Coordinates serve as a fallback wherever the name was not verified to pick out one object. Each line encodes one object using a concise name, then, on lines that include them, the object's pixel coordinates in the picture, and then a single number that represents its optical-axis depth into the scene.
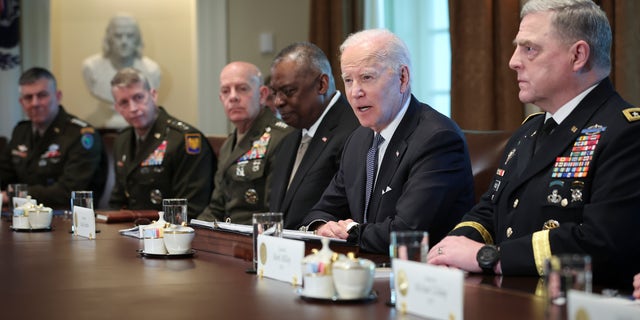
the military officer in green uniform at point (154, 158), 5.09
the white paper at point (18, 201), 4.20
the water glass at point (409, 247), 1.81
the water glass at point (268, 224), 2.35
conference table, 1.80
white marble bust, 7.60
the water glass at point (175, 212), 2.94
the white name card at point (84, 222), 3.38
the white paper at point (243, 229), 2.60
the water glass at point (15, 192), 4.38
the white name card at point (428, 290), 1.62
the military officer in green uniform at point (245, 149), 4.52
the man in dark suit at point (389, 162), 2.99
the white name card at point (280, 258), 2.12
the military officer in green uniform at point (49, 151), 5.73
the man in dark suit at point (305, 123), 3.93
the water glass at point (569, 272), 1.45
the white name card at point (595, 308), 1.36
